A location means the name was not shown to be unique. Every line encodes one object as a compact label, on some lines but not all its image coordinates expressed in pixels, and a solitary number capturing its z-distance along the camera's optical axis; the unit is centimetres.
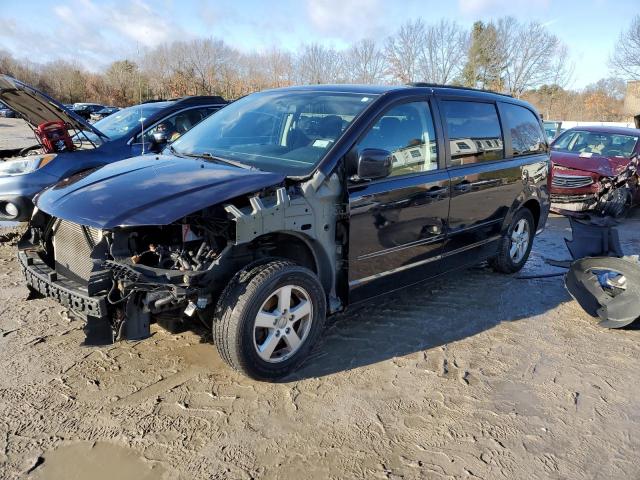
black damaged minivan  299
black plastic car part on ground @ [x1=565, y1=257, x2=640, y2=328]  436
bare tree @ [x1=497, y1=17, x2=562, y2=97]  3772
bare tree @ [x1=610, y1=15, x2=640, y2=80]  3119
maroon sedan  869
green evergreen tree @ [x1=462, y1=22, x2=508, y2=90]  3828
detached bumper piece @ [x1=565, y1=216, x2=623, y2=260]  485
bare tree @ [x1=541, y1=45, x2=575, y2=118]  3998
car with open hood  561
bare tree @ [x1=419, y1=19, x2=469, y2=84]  3303
